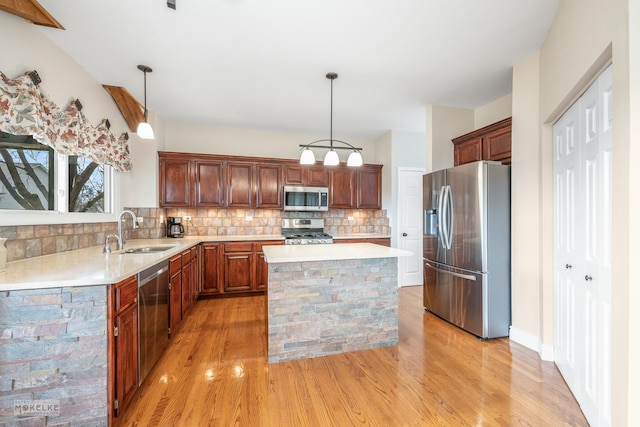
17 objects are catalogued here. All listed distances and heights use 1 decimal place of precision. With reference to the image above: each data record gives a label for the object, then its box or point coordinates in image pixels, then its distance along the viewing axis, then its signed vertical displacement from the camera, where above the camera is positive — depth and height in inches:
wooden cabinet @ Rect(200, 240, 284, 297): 159.8 -31.7
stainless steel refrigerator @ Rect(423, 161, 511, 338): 108.5 -13.1
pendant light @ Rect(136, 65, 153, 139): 100.1 +31.0
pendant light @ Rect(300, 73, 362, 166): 110.1 +22.8
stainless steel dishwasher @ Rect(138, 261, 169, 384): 76.9 -31.4
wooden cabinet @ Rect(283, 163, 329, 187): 182.4 +27.0
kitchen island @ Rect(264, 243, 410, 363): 93.7 -30.7
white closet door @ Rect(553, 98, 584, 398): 73.5 -8.3
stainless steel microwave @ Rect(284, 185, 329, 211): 181.3 +11.2
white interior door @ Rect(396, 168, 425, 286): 187.5 -5.5
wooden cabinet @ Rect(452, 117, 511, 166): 112.8 +31.9
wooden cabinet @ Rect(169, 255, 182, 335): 105.9 -31.2
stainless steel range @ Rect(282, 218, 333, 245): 178.4 -9.8
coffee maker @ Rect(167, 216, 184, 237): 164.1 -8.0
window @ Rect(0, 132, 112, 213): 79.2 +12.2
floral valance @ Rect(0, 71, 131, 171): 72.4 +29.7
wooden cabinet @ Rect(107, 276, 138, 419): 61.5 -31.0
